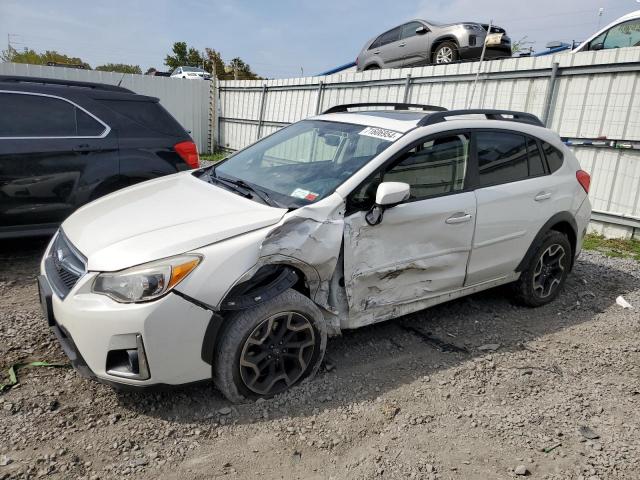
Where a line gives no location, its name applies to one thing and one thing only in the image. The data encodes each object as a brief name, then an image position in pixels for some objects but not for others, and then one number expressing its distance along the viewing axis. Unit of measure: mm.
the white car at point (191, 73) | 22178
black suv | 4445
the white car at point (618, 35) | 8109
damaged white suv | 2477
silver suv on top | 10500
